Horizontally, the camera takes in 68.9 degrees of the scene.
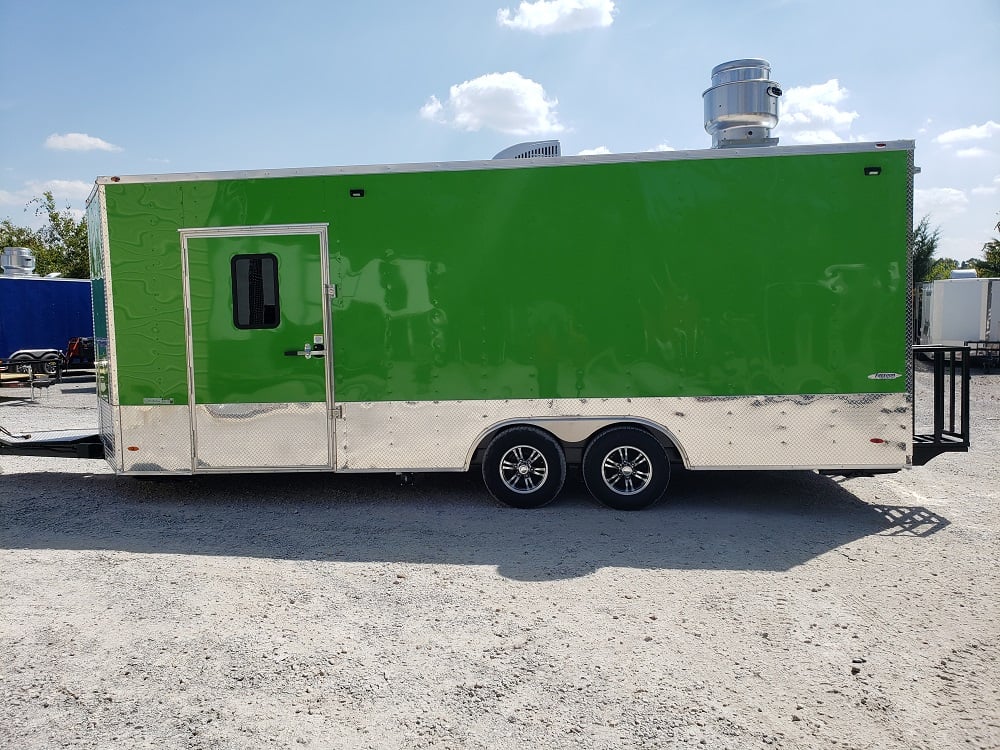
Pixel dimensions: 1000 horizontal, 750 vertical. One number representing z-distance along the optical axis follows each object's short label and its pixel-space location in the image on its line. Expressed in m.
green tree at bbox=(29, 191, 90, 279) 33.62
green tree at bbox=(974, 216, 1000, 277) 36.88
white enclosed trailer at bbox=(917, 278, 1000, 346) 21.03
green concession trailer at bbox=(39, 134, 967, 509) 6.04
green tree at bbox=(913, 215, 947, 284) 39.00
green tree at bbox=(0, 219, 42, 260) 35.28
